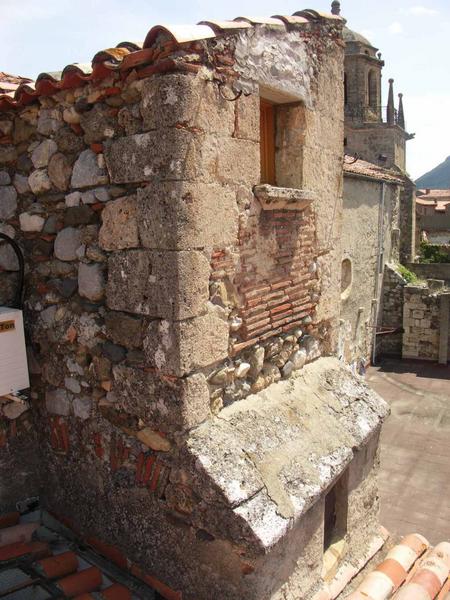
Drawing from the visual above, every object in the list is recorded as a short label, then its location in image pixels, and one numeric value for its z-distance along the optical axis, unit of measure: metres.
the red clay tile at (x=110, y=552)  3.19
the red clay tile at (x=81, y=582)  2.86
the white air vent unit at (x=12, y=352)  3.11
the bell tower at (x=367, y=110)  24.86
